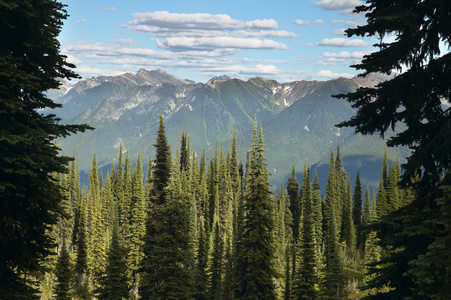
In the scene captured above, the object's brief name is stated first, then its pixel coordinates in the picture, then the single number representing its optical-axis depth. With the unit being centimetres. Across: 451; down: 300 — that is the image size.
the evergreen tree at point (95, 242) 7862
